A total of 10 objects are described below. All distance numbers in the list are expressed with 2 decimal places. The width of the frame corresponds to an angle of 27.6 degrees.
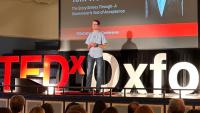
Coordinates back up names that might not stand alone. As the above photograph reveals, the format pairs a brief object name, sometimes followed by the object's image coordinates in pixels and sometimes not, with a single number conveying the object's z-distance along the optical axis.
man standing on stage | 8.95
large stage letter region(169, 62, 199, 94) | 8.49
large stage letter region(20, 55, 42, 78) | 10.10
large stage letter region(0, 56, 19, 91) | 10.11
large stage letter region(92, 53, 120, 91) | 9.24
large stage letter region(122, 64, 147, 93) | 8.98
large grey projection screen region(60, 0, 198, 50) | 8.72
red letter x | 9.62
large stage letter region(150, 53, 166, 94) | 8.86
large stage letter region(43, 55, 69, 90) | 9.68
